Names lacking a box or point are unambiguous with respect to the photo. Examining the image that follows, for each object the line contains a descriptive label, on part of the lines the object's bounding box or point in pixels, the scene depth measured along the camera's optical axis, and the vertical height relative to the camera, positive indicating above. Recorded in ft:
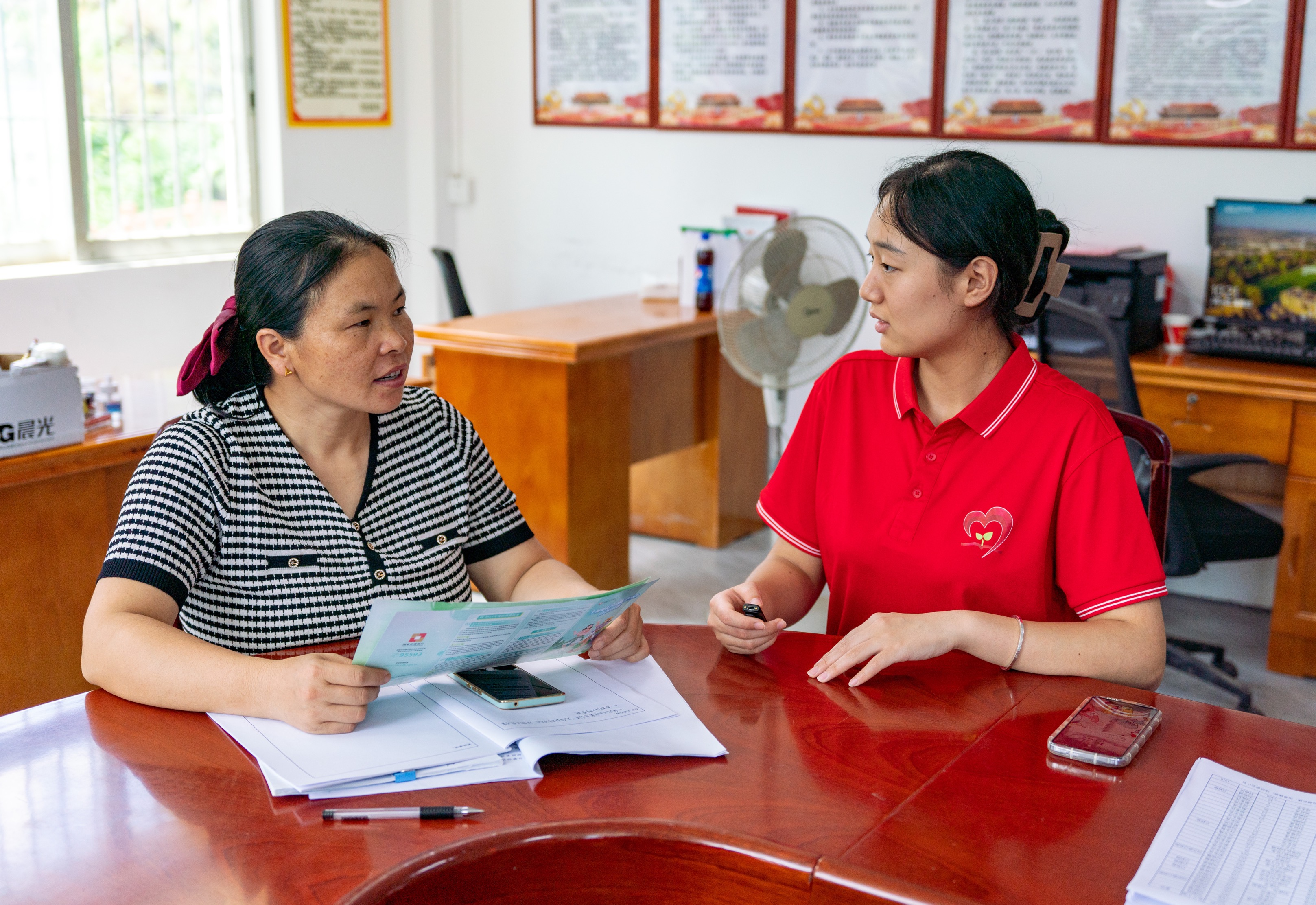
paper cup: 11.94 -1.28
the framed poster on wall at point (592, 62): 15.97 +1.71
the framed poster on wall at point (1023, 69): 13.12 +1.38
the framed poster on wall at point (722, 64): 15.02 +1.60
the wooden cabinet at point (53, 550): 7.97 -2.37
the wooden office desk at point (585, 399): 11.68 -2.06
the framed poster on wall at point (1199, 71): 12.16 +1.26
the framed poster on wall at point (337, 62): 15.88 +1.69
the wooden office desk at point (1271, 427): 10.76 -2.02
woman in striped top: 4.81 -1.22
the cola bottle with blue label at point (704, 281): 13.97 -0.97
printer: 11.62 -0.87
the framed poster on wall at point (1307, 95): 11.90 +0.99
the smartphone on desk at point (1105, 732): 4.03 -1.79
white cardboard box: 7.80 -1.40
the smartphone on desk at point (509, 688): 4.33 -1.75
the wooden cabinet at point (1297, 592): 10.86 -3.46
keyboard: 11.17 -1.33
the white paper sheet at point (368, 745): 3.78 -1.75
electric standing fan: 11.40 -1.01
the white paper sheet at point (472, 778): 3.72 -1.79
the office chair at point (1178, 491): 9.71 -2.44
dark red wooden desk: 3.32 -1.82
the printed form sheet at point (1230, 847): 3.25 -1.81
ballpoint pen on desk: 3.58 -1.79
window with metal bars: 13.70 +0.72
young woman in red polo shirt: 5.02 -1.24
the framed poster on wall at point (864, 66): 14.03 +1.49
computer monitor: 11.28 -0.61
